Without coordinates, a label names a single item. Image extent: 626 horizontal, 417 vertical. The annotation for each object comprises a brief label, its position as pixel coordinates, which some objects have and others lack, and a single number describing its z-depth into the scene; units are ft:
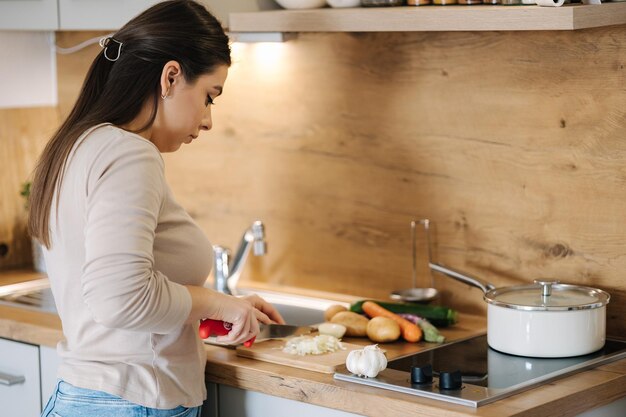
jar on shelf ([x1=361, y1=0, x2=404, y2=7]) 6.84
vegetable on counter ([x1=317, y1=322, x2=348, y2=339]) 6.93
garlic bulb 5.88
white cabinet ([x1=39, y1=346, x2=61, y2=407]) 7.16
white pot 6.32
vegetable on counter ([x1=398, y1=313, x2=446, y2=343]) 6.88
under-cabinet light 7.65
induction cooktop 5.64
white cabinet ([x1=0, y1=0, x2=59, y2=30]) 7.95
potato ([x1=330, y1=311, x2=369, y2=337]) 7.02
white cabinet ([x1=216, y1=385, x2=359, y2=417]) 5.94
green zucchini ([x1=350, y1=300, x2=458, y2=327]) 7.18
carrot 6.86
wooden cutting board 6.15
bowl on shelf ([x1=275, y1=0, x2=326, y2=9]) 7.21
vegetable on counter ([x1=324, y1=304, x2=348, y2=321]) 7.39
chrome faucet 8.48
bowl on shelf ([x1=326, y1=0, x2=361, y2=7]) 7.01
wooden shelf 5.97
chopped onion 6.37
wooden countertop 5.45
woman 5.38
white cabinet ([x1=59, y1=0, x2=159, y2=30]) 7.43
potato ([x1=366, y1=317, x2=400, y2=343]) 6.84
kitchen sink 7.79
